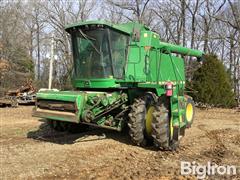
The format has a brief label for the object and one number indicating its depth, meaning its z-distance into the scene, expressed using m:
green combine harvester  4.85
